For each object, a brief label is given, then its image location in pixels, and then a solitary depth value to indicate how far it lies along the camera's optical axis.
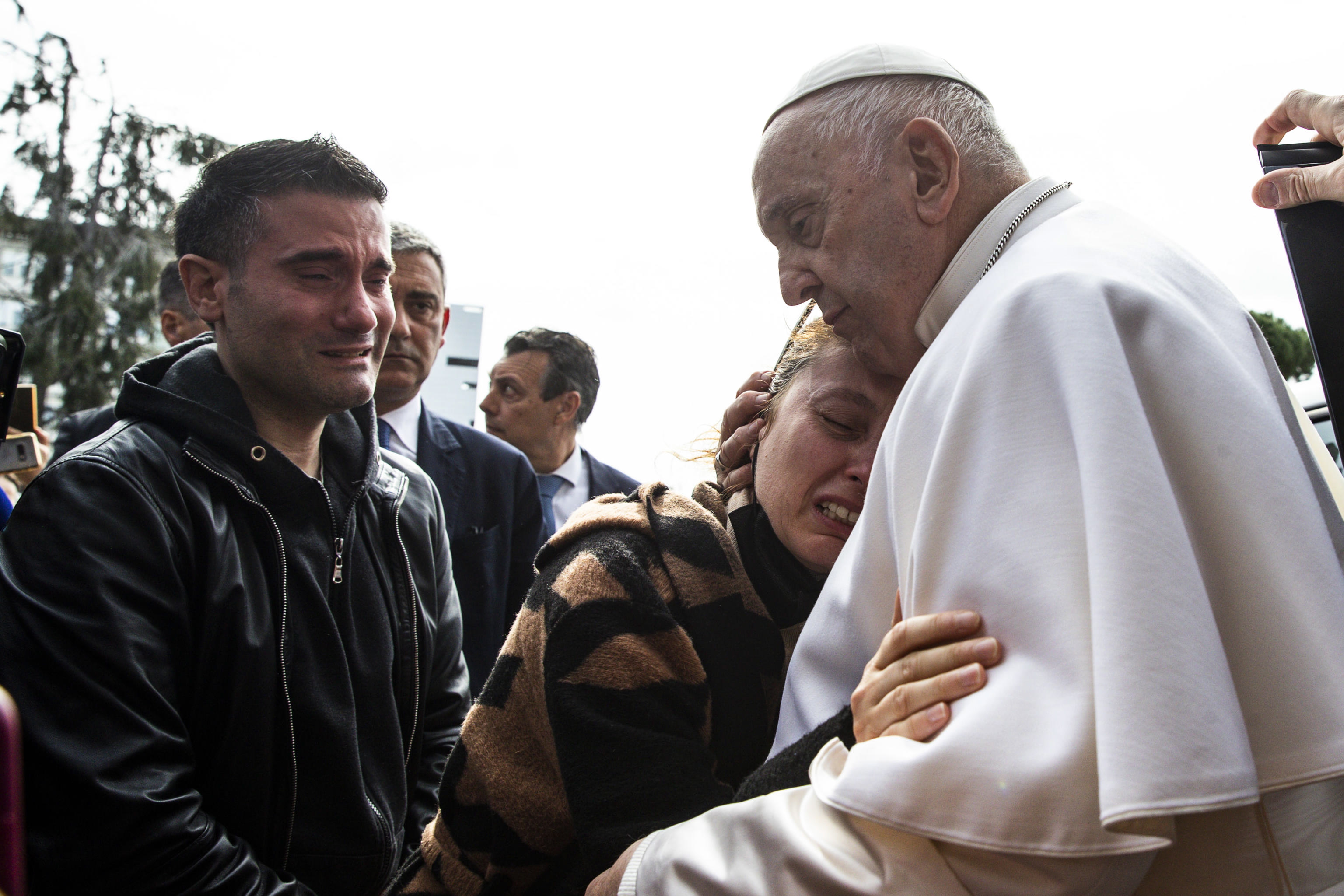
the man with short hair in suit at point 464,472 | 3.97
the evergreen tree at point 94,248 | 10.94
